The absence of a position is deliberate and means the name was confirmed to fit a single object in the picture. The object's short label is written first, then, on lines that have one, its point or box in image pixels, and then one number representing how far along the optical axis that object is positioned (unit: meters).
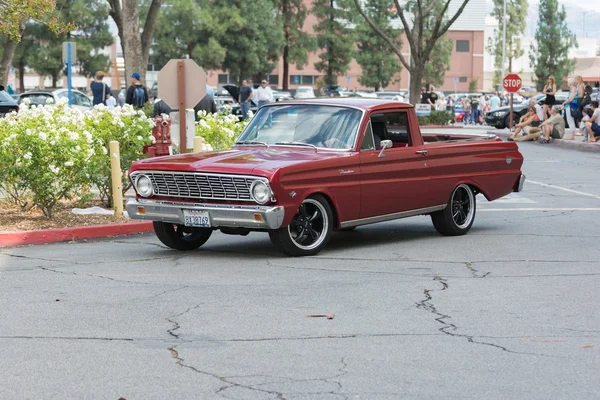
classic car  10.55
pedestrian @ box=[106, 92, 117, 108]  31.30
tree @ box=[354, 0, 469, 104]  39.44
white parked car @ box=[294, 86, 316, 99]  70.11
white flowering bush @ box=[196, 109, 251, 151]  18.11
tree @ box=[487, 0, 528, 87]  115.69
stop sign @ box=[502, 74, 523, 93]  39.91
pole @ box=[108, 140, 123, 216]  14.05
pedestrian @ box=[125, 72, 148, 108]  23.17
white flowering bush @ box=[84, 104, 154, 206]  14.51
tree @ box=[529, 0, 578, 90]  75.50
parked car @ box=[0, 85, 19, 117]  33.69
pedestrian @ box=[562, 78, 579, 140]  33.75
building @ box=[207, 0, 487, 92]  117.62
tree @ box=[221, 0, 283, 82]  71.06
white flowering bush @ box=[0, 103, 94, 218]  13.03
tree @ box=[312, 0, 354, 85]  79.25
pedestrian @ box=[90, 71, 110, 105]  29.61
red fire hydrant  15.19
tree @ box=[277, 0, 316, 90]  76.81
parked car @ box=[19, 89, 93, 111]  37.41
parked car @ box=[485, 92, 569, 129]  45.06
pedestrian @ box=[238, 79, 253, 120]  37.59
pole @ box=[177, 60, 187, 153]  15.23
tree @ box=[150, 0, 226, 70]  67.94
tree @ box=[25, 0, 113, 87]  61.72
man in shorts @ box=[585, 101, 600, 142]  31.81
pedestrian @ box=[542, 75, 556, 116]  34.50
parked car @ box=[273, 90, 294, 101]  63.91
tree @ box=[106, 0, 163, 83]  24.97
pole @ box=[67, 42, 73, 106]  27.95
